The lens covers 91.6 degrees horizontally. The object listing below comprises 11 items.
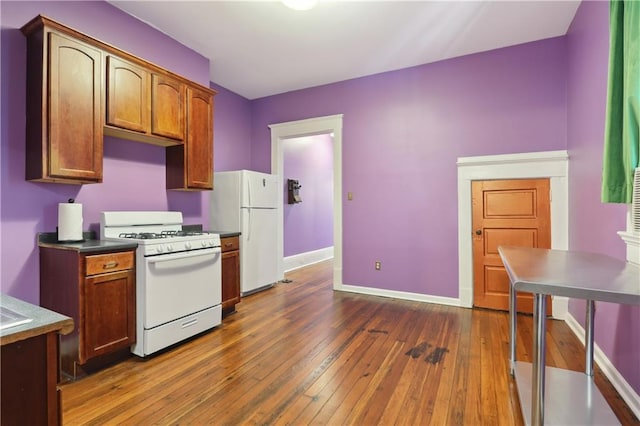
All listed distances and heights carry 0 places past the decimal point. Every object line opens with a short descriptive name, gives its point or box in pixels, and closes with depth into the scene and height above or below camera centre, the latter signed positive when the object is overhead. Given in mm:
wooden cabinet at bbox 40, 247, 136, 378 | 2047 -604
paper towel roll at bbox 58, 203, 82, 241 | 2305 -62
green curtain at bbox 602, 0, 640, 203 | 1592 +589
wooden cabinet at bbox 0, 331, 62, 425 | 773 -441
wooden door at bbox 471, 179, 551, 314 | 3227 -144
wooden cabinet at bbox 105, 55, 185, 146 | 2506 +953
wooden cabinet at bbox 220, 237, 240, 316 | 3219 -648
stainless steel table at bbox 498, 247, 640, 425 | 1109 -290
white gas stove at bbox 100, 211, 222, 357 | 2328 -533
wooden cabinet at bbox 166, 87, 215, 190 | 3154 +642
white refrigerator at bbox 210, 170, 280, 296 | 3914 -54
